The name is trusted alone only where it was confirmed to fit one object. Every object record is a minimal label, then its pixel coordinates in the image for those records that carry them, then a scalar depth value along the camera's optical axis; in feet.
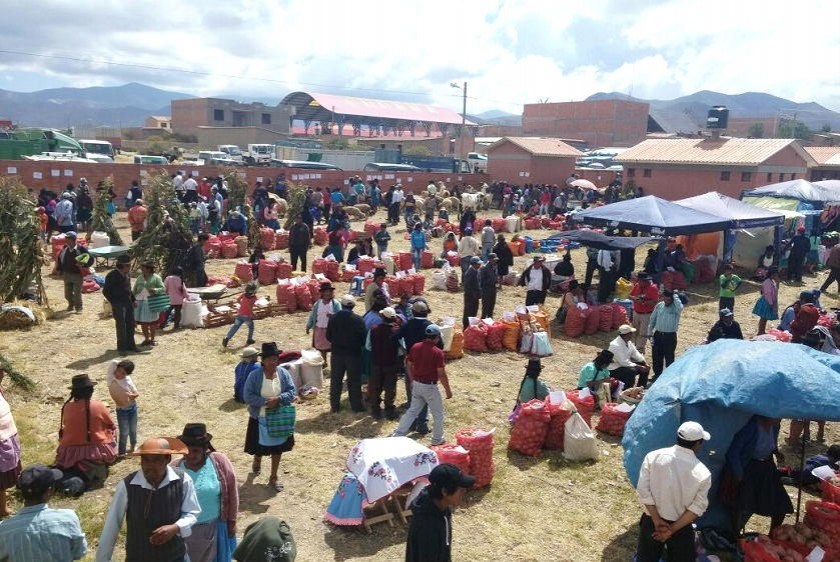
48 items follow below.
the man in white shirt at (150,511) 12.31
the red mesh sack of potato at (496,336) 37.83
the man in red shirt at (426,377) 23.70
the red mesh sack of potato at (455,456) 21.26
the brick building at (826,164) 120.06
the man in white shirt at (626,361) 29.60
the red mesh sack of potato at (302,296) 43.78
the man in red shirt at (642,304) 37.24
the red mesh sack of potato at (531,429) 24.89
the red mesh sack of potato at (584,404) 26.94
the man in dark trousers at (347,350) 27.12
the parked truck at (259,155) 126.21
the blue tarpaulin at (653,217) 50.72
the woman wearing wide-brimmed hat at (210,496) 13.83
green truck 96.32
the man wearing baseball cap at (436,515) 12.94
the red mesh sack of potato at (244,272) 49.11
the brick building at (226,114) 231.71
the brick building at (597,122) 229.45
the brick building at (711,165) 99.30
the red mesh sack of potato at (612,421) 26.94
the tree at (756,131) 322.75
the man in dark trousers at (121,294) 32.86
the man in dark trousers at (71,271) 37.76
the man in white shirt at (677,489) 14.85
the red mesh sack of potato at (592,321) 42.68
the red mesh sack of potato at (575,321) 41.98
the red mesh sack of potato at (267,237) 62.44
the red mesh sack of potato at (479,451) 21.85
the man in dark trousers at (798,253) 60.80
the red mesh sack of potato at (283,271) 49.70
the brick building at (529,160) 117.70
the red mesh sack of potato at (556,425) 25.18
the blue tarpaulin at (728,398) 17.03
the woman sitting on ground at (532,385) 27.17
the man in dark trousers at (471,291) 38.96
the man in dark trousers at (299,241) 50.01
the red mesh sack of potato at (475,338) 37.42
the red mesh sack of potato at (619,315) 44.14
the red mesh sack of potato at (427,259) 59.31
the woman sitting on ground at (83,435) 20.81
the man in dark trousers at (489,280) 39.78
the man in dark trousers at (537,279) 42.27
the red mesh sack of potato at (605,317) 43.57
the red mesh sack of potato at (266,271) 49.19
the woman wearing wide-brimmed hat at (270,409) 20.75
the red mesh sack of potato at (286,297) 43.45
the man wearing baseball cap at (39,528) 12.37
